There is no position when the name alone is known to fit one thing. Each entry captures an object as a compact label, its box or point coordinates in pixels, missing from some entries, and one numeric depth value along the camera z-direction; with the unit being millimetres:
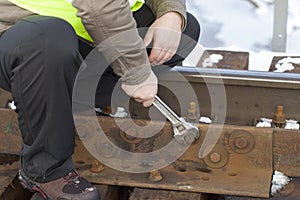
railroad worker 2555
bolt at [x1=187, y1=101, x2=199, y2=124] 3199
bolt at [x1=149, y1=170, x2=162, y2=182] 2863
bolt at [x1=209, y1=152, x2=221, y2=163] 2922
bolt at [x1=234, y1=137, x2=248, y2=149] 2930
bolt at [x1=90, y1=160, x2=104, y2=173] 2949
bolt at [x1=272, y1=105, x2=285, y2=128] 3281
